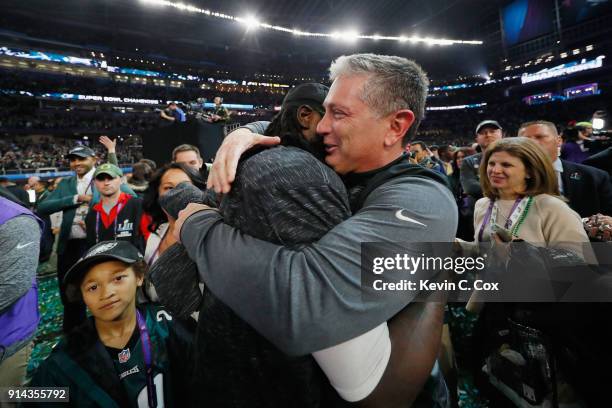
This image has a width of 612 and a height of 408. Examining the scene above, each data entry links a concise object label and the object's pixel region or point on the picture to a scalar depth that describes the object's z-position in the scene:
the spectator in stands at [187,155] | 3.41
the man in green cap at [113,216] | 2.93
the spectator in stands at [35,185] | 6.99
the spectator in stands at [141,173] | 4.82
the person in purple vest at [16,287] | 1.54
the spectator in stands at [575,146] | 4.55
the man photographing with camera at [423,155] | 4.85
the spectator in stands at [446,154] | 6.77
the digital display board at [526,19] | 23.58
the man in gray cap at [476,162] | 3.63
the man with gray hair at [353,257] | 0.66
